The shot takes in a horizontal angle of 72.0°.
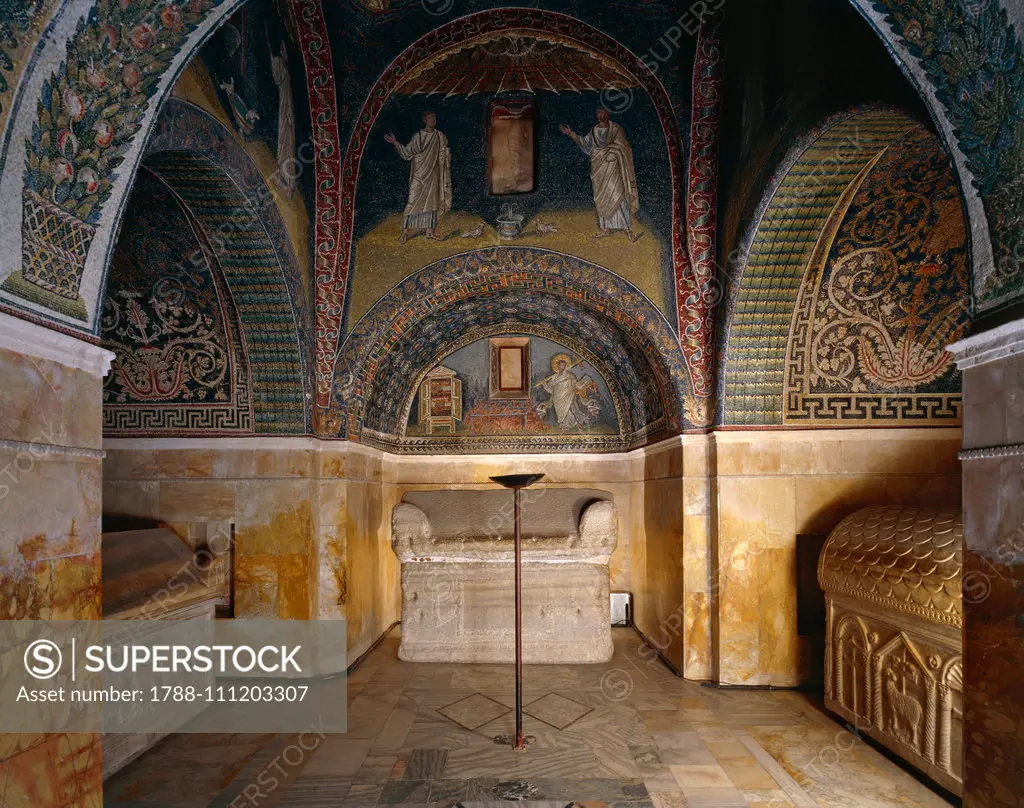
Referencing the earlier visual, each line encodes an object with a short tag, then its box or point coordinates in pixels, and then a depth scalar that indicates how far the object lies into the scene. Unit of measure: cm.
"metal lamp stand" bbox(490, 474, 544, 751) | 469
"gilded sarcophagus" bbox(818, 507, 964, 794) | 392
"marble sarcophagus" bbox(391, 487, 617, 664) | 695
